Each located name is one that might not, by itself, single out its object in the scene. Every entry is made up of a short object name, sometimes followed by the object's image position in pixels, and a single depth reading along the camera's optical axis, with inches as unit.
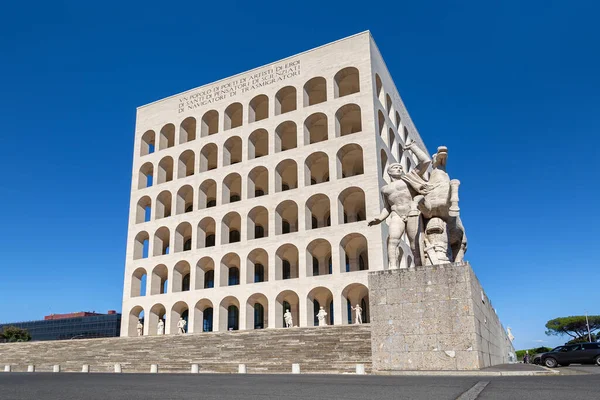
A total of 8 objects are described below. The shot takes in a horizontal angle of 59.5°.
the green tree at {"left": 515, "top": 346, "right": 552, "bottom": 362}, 2196.4
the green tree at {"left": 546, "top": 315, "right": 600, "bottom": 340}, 2837.1
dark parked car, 858.1
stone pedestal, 447.8
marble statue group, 501.0
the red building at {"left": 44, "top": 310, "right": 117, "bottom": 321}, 2871.6
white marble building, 1354.6
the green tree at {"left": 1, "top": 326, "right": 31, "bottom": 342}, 2234.3
